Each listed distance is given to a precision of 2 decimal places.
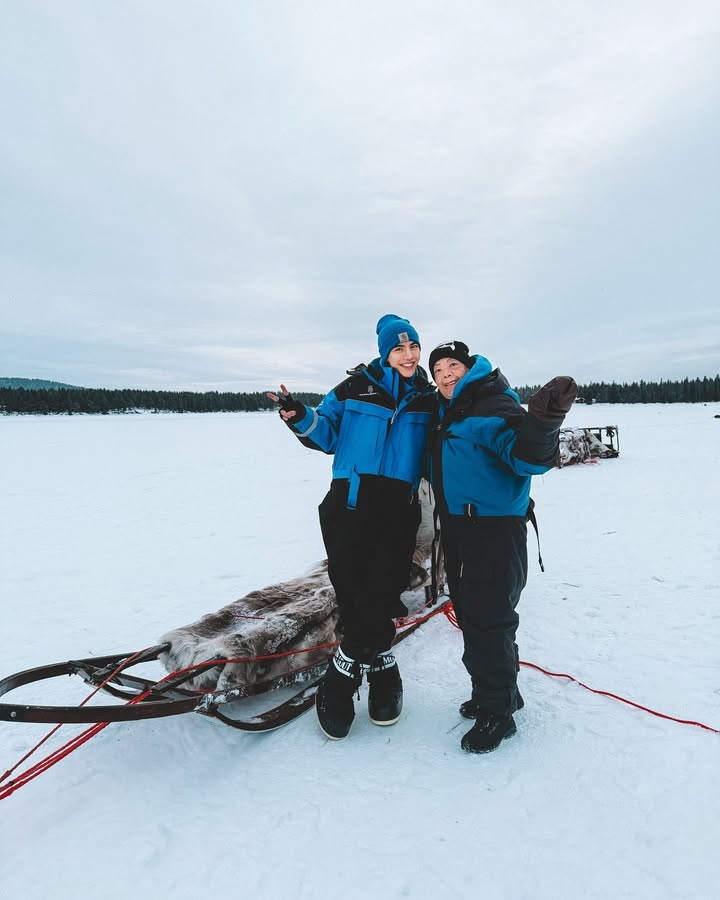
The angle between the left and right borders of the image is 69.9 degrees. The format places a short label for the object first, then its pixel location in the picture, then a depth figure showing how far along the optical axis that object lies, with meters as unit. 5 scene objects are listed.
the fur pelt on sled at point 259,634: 2.66
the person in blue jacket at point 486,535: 2.38
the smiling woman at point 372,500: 2.60
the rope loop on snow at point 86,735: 2.08
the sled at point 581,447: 12.68
